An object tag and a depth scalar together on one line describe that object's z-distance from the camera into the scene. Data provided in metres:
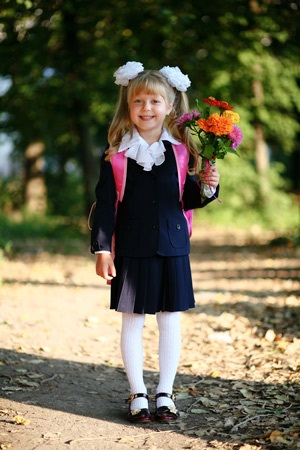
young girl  6.23
